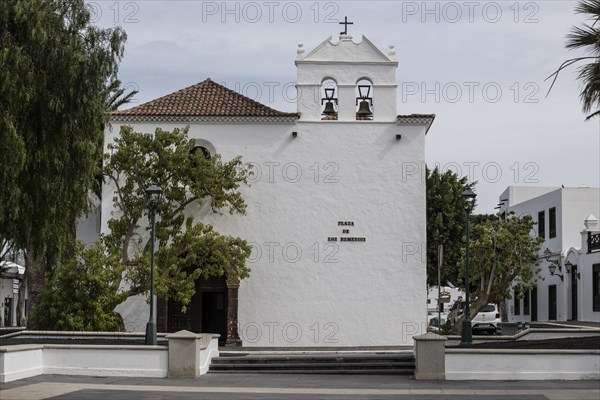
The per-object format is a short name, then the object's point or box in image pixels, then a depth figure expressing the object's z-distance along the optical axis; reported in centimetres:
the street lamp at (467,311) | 2517
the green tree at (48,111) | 2155
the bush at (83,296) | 2870
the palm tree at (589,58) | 2219
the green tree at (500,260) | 3350
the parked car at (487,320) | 3828
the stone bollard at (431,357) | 2116
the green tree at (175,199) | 3081
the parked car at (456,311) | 4091
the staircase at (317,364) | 2431
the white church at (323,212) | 3269
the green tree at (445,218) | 4800
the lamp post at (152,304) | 2353
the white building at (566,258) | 4434
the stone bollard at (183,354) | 2169
